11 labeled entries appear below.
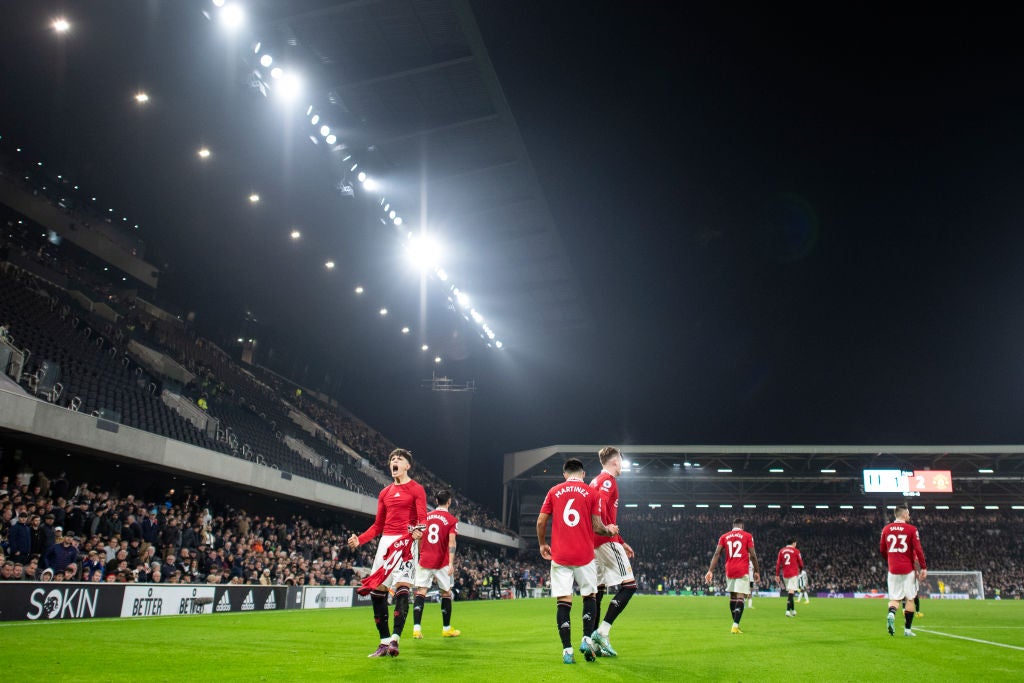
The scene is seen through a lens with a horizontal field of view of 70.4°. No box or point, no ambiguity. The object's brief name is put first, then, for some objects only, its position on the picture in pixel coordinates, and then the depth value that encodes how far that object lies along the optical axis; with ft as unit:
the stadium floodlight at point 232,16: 58.90
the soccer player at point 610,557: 24.68
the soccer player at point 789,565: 64.75
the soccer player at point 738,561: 40.55
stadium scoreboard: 143.64
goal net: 146.82
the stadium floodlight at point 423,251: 104.53
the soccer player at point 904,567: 35.99
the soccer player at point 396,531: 24.02
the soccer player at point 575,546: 22.74
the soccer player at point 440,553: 36.04
